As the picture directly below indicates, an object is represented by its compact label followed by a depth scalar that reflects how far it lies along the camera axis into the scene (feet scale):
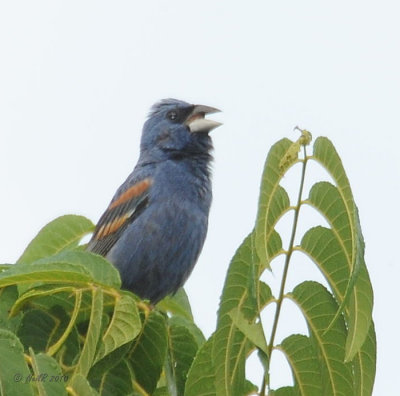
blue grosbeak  37.58
